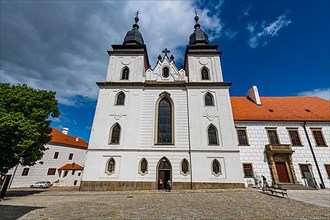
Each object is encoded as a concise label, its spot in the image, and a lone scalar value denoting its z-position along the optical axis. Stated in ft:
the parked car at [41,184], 84.13
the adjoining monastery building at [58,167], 84.48
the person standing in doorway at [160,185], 48.66
